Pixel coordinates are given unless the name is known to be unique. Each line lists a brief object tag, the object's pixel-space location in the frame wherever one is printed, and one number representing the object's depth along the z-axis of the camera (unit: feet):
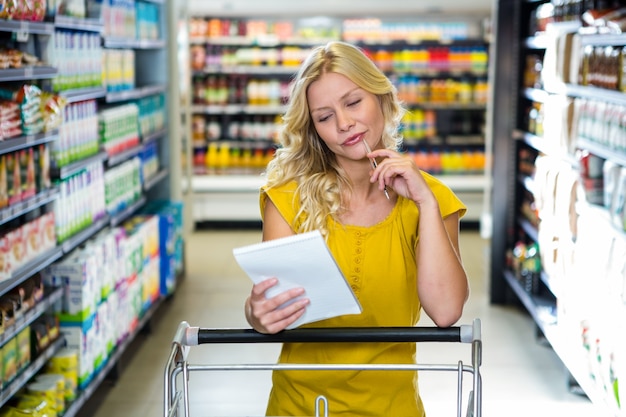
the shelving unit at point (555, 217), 12.92
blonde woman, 7.04
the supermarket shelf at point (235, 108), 31.42
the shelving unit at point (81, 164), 11.57
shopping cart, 6.32
